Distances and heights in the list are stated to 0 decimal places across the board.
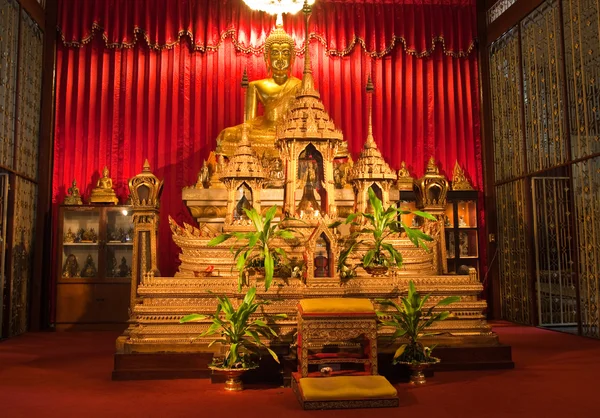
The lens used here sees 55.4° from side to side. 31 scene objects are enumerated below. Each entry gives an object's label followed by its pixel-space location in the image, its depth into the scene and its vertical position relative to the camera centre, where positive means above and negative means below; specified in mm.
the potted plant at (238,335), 3756 -489
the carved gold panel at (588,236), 5879 +261
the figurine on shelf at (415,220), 7328 +557
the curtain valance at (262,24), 7848 +3416
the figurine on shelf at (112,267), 7164 +0
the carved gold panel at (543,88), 6492 +2066
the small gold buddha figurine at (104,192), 7293 +960
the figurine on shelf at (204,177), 6527 +1014
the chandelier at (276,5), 7199 +3297
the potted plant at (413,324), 3934 -441
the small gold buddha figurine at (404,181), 7680 +1109
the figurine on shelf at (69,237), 7180 +383
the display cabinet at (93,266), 7055 +14
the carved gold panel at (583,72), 5855 +1999
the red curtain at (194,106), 7723 +2235
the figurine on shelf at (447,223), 7699 +539
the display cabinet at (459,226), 7691 +502
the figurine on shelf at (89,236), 7230 +395
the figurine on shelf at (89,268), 7156 -15
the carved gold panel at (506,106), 7441 +2103
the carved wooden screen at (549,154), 5969 +1261
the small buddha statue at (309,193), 5211 +659
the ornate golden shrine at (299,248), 4309 +144
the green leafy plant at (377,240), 4520 +199
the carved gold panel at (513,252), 7203 +132
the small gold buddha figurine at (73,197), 7270 +896
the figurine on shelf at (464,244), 7781 +256
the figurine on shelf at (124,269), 7180 -27
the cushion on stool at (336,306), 3656 -269
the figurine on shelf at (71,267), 7137 +6
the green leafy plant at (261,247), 4215 +143
